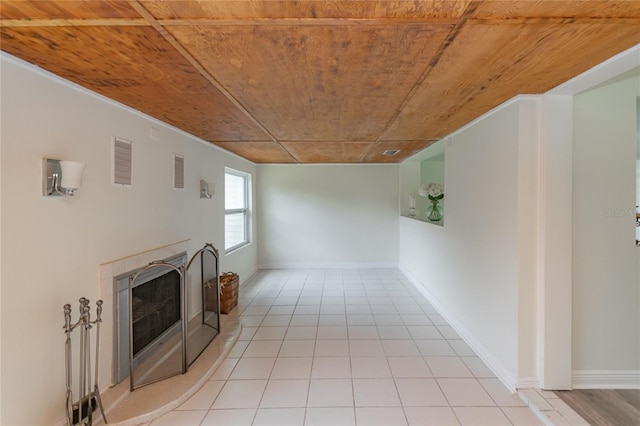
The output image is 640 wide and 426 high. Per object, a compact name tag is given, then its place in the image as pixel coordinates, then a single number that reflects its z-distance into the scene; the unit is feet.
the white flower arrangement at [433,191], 13.38
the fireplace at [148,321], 6.57
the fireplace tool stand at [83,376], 4.98
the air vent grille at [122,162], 6.50
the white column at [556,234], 6.22
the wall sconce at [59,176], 4.87
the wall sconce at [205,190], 10.66
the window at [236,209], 14.99
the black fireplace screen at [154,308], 7.16
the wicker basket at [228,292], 11.16
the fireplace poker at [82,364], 5.07
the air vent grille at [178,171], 8.91
